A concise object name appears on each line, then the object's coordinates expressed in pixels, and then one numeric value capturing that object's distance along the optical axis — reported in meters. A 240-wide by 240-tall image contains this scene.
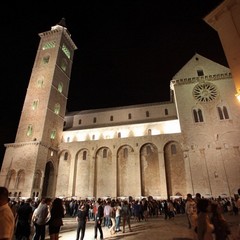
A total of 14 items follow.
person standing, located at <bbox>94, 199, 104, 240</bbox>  8.77
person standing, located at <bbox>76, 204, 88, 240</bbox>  7.90
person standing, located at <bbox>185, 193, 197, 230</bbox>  7.58
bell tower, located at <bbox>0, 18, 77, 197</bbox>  25.98
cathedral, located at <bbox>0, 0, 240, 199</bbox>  25.91
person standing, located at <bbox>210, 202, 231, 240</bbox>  4.15
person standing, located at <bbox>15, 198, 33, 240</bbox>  7.13
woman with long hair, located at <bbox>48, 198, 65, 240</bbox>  5.75
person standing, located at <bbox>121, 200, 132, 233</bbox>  10.98
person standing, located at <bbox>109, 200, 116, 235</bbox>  10.09
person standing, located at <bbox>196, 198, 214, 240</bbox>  3.76
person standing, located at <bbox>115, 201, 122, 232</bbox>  10.62
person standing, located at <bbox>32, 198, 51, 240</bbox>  6.57
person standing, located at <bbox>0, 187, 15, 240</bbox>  2.55
